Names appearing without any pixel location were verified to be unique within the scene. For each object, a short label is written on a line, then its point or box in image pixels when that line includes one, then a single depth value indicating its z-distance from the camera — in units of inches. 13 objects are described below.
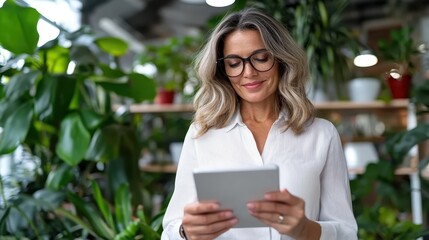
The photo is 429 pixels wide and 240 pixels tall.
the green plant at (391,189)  85.9
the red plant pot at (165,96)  143.8
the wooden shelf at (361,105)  126.9
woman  46.7
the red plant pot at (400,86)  125.8
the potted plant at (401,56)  123.6
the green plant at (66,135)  82.6
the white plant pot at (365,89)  129.8
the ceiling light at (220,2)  103.8
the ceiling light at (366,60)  105.3
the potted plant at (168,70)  145.0
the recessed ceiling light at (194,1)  221.4
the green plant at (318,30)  103.0
